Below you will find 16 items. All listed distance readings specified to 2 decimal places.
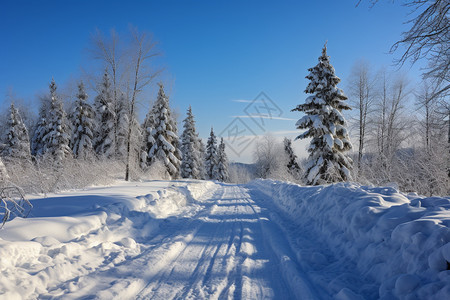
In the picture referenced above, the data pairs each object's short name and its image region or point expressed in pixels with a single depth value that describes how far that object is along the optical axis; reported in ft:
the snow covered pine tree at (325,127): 47.93
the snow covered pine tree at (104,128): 86.30
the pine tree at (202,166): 145.38
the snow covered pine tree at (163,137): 86.07
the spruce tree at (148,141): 87.25
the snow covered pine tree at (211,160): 141.59
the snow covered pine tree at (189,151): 117.08
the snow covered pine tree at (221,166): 145.69
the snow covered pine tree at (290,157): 127.54
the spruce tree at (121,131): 86.38
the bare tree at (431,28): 14.92
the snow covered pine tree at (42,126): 98.94
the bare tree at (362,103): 74.95
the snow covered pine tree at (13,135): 88.12
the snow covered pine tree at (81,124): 88.02
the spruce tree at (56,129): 87.40
